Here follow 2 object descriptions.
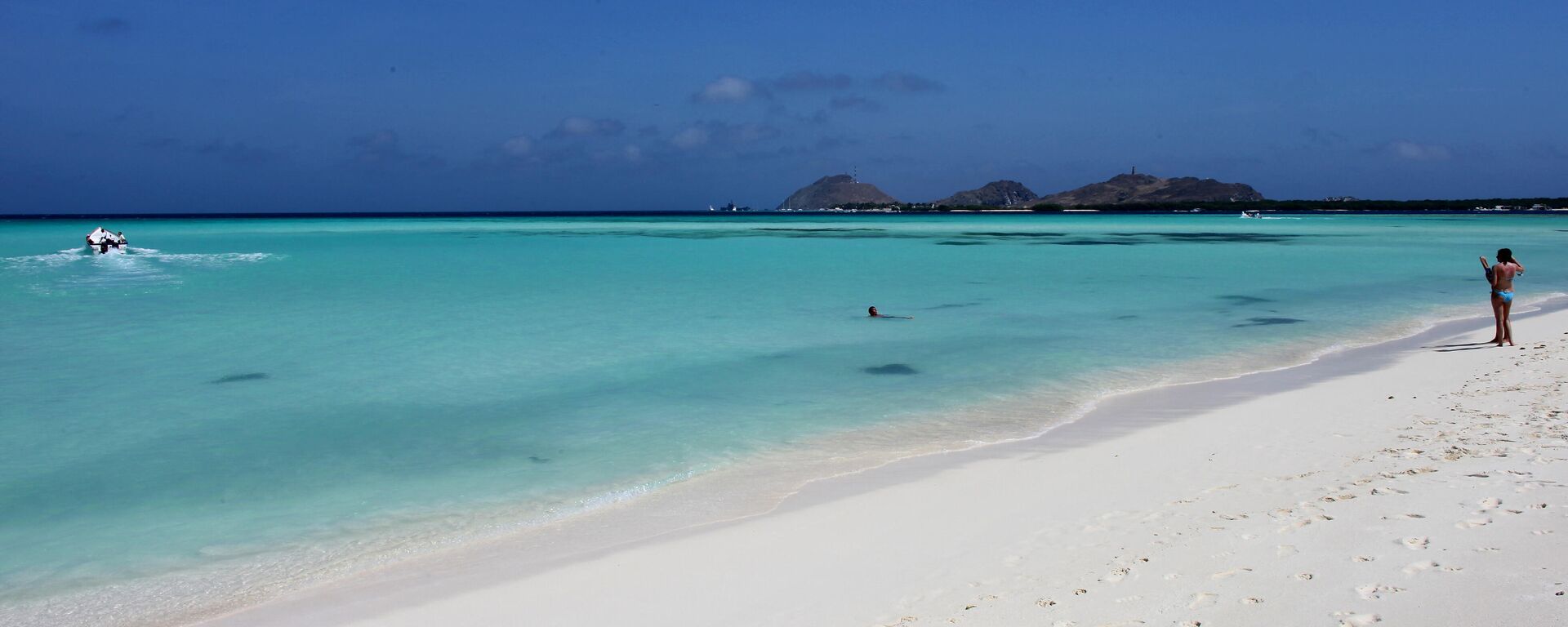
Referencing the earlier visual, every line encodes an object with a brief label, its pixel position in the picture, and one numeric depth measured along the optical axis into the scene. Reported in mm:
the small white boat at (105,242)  40781
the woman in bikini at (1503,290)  10938
